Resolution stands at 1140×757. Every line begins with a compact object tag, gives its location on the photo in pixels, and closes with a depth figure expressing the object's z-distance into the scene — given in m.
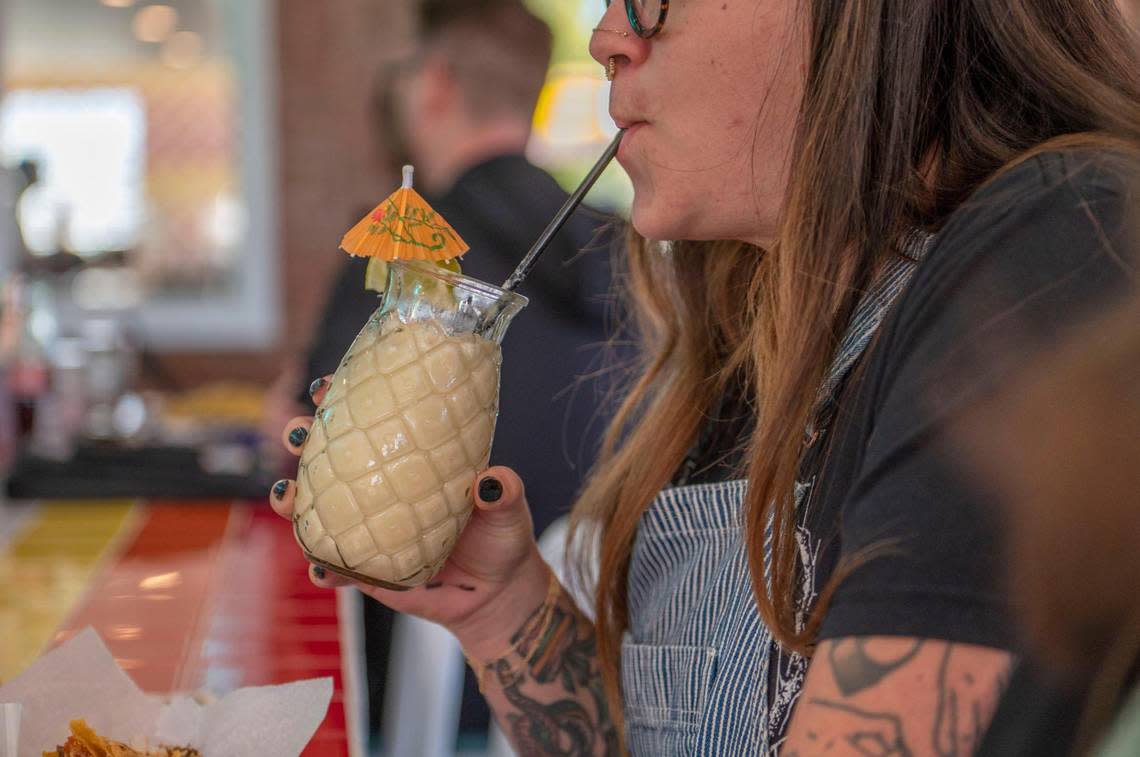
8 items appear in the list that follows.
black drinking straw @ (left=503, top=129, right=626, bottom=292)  1.02
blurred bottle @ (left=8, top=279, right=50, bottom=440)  2.91
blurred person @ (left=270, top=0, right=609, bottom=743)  2.83
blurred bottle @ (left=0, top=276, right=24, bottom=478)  2.78
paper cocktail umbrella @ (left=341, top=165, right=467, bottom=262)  0.97
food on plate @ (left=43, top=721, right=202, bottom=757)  0.90
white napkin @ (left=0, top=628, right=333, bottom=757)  0.98
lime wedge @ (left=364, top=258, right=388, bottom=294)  1.05
